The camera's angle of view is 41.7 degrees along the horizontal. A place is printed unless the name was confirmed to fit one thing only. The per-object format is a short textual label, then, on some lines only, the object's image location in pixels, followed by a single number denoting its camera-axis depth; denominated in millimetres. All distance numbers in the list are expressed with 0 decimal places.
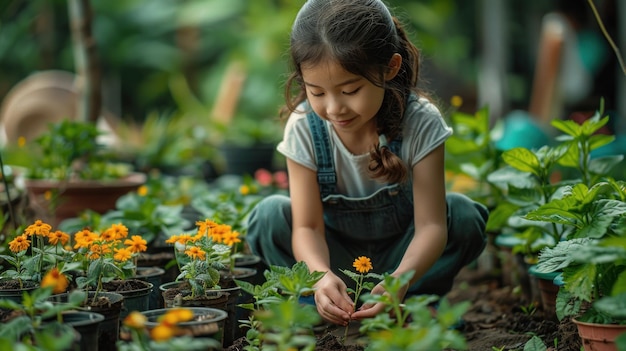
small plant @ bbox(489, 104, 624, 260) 2508
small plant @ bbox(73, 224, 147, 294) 1981
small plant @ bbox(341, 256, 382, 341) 1963
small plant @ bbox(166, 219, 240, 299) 2062
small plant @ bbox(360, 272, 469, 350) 1413
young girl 2195
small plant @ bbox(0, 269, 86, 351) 1568
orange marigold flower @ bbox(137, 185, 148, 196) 3457
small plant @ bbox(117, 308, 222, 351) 1375
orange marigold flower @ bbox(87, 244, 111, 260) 2023
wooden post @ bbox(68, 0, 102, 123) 3928
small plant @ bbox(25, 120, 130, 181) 3314
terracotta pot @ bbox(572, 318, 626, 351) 1789
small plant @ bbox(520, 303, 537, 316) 2656
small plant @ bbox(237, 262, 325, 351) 1510
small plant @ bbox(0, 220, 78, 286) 2021
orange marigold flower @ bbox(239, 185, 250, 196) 3402
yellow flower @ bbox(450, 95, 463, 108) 3375
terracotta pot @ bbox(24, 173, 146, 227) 3564
